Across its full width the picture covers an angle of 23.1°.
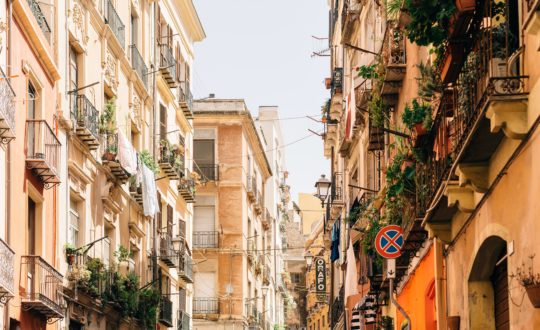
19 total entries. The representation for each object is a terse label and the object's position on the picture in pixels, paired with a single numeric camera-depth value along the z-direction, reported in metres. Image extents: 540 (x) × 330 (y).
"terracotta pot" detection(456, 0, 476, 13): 14.55
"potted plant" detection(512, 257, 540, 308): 12.62
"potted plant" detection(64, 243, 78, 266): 30.16
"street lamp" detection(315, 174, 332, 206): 52.72
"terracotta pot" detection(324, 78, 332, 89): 56.30
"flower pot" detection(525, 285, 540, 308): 12.59
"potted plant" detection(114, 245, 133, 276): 35.97
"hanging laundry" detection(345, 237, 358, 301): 32.81
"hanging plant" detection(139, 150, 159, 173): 39.53
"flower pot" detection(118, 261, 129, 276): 36.89
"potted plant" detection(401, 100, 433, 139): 21.41
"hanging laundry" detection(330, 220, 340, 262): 47.69
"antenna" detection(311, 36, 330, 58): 59.70
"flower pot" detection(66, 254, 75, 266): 30.31
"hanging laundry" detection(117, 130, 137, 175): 35.38
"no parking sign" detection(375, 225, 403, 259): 24.12
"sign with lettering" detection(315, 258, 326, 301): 72.50
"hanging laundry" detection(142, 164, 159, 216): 38.03
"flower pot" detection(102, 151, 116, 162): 34.56
